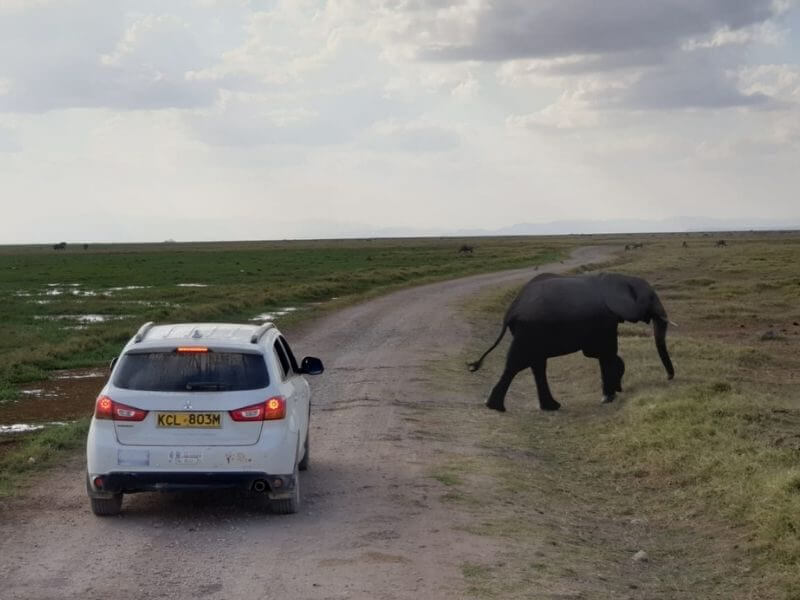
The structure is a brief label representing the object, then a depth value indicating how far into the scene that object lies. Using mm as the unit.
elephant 15508
